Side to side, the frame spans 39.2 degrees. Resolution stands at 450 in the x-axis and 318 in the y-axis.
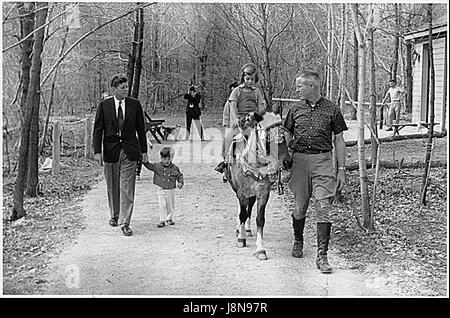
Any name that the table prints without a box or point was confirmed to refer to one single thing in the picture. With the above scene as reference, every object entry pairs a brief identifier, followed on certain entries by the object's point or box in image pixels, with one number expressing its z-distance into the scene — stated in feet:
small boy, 23.61
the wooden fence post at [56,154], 33.09
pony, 18.71
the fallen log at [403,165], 30.73
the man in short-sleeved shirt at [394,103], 50.90
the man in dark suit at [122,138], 22.06
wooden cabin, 48.42
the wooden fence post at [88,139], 40.22
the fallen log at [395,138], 36.91
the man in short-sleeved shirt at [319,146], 18.03
